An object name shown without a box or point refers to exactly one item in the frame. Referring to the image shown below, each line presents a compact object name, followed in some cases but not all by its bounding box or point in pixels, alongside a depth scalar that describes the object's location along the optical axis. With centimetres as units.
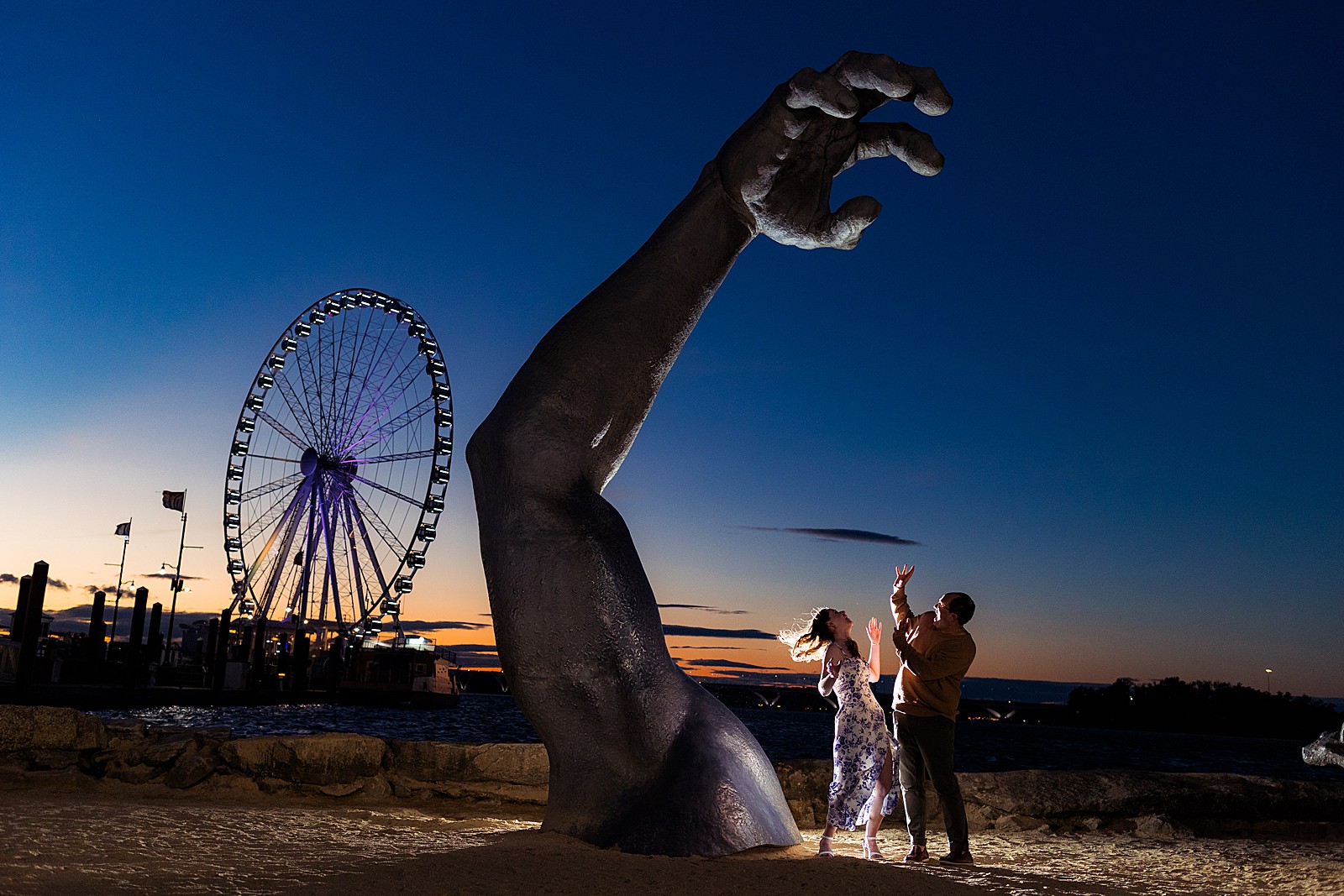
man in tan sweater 476
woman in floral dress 503
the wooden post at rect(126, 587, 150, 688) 2725
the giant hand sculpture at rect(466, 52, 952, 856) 423
